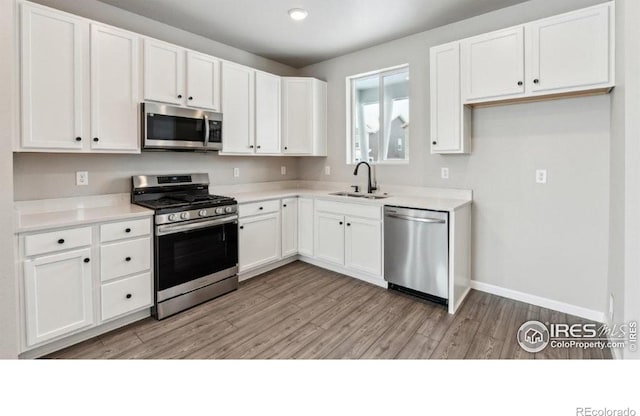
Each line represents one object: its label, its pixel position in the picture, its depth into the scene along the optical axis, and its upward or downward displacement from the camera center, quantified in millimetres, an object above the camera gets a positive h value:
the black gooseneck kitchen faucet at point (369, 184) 3849 +227
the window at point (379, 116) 3855 +1110
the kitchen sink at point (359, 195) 3629 +89
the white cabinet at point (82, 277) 2018 -521
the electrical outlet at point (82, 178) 2703 +217
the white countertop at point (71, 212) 2090 -69
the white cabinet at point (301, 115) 4172 +1174
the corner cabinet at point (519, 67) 2277 +1101
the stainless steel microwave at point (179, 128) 2805 +717
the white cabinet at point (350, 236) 3293 -375
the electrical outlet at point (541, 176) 2777 +231
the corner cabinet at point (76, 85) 2186 +904
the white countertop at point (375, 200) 2902 +36
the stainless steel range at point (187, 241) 2648 -346
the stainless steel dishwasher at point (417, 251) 2807 -462
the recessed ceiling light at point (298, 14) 3006 +1825
